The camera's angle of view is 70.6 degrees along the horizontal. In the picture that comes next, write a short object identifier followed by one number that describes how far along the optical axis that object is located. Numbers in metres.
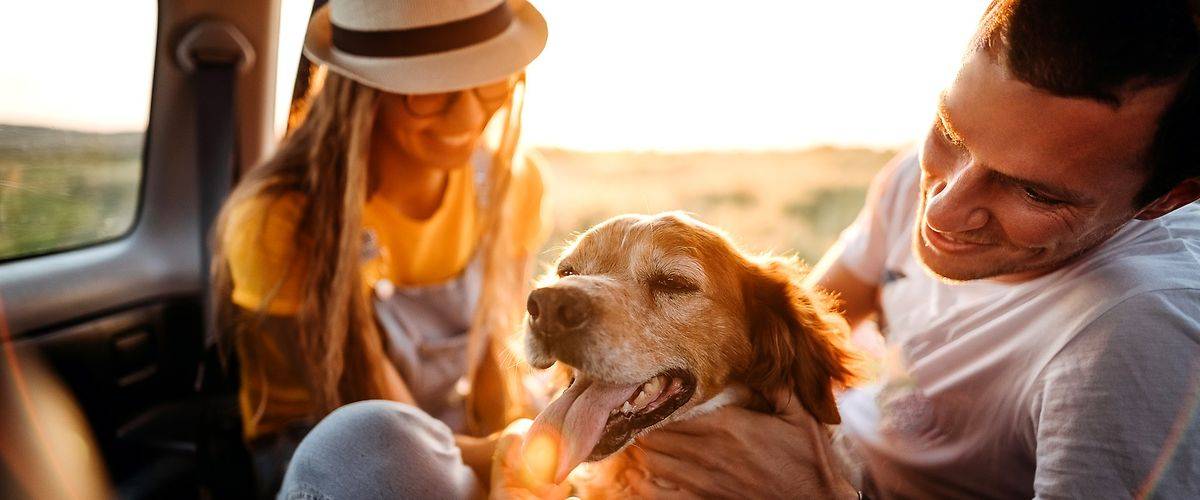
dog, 0.58
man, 0.49
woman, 0.79
